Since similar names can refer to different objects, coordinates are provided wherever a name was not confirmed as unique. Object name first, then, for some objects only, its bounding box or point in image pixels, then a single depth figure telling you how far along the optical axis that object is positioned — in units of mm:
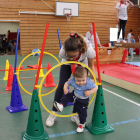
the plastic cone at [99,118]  2104
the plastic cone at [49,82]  4184
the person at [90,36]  6869
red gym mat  4066
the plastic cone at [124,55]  6859
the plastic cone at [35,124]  1888
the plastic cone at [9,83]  3918
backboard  11398
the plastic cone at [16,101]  2752
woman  1802
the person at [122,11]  5766
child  1925
